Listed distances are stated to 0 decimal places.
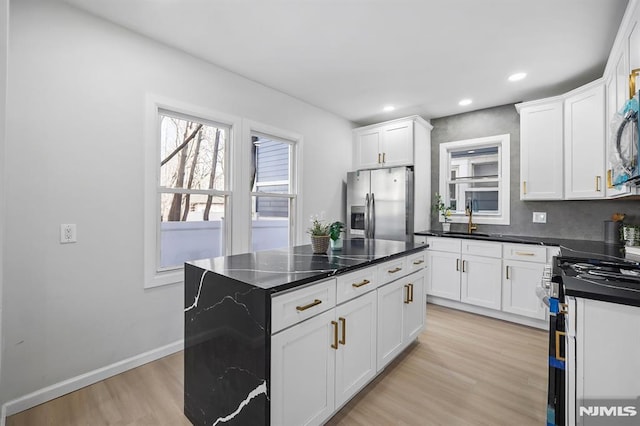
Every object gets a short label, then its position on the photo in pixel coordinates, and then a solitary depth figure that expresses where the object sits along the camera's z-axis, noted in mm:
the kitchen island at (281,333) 1325
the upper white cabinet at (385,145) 4020
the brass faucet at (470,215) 3982
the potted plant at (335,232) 2290
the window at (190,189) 2627
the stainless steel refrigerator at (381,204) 3854
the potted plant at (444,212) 4180
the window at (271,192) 3391
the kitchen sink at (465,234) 3716
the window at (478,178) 3834
